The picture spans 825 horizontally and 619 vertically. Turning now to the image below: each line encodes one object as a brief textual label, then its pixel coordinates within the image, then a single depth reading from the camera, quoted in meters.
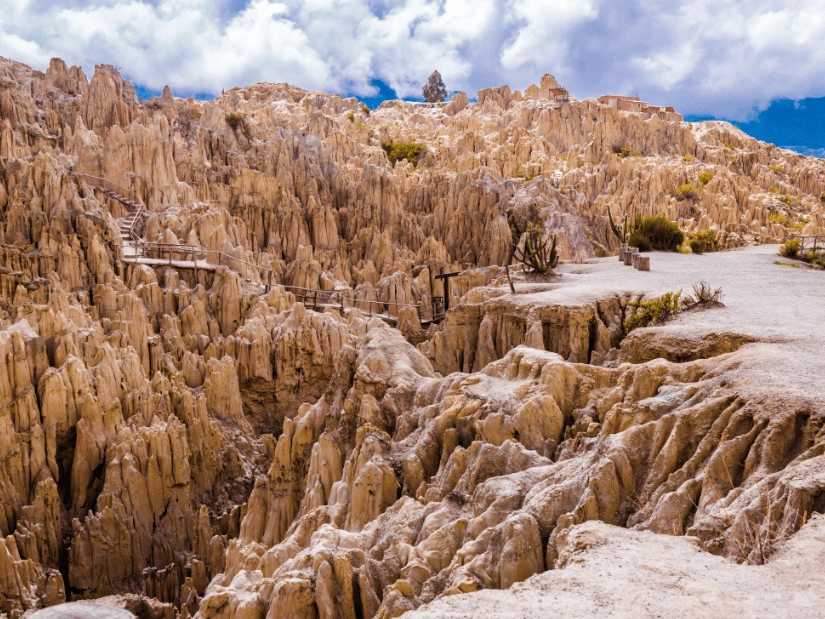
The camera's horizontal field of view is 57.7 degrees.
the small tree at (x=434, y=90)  92.00
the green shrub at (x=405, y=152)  55.78
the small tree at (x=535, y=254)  23.95
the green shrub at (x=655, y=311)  16.34
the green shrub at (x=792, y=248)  30.36
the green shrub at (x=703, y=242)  33.19
